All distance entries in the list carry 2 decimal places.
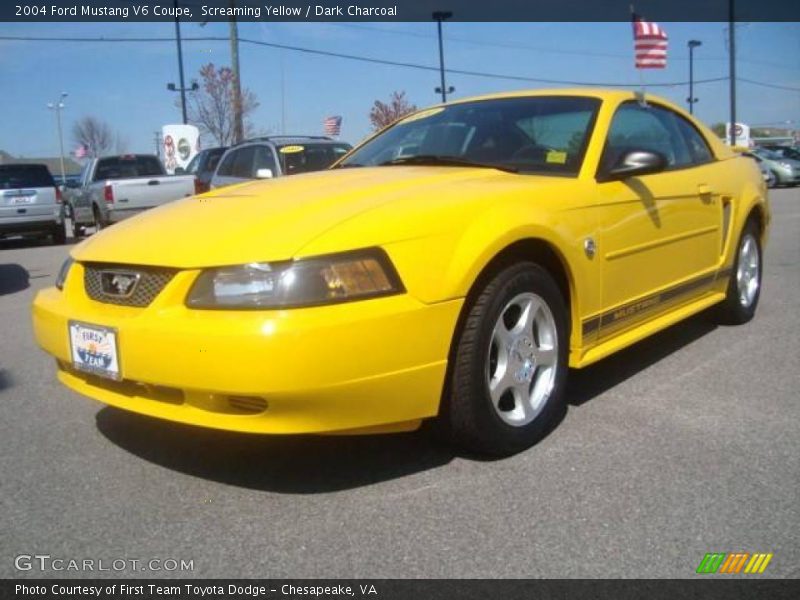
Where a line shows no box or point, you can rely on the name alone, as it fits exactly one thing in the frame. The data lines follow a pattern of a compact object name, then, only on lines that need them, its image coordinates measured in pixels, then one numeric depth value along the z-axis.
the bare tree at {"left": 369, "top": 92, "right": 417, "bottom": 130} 44.38
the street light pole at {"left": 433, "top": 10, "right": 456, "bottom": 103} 27.59
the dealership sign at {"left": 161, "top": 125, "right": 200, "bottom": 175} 24.14
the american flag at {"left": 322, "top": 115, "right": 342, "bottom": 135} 25.45
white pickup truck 13.20
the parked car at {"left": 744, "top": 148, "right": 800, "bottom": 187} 24.02
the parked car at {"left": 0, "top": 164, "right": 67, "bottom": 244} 13.38
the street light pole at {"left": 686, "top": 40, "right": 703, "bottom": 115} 40.50
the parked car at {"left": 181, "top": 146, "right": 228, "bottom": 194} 12.04
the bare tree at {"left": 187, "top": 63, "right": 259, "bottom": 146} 37.83
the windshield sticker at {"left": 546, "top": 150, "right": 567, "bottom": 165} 3.51
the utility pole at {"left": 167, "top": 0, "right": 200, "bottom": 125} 28.66
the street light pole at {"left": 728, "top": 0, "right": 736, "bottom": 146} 26.19
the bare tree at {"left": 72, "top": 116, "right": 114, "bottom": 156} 66.25
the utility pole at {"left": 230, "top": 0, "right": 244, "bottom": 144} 20.80
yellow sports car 2.43
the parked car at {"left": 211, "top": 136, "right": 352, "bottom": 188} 9.68
